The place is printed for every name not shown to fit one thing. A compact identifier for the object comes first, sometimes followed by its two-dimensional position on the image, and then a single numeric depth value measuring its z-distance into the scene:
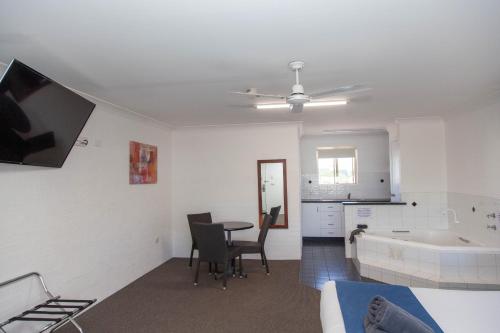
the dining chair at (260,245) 4.52
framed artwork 4.46
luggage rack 2.21
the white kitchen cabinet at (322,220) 6.77
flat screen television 2.10
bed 1.86
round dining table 4.52
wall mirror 5.48
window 7.36
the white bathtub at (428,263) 3.63
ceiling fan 2.46
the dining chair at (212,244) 4.04
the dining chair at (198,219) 4.86
